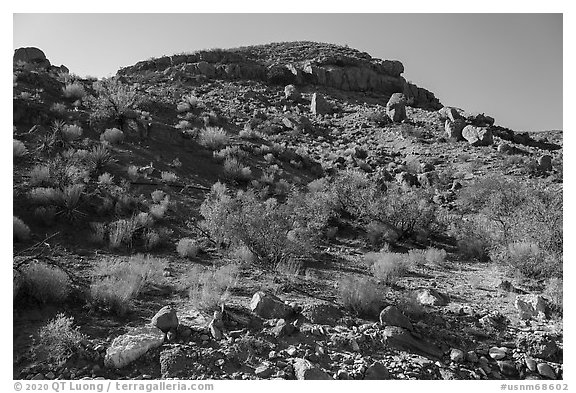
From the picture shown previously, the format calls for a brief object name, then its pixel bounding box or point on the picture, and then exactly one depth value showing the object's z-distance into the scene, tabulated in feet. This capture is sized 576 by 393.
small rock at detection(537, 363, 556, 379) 16.67
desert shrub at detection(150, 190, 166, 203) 40.79
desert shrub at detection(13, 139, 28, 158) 39.37
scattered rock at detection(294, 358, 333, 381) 15.17
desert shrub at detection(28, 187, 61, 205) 32.99
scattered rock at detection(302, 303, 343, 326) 19.56
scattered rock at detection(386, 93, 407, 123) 87.10
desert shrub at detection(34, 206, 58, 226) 31.27
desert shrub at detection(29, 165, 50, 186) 35.72
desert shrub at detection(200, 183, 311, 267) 29.55
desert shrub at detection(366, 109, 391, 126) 86.26
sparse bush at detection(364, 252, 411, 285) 26.94
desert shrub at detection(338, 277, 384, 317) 20.74
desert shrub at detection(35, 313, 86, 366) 15.14
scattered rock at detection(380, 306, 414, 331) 19.24
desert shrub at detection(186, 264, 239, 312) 20.08
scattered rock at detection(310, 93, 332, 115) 92.69
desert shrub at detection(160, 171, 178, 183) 46.11
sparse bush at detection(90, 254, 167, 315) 19.69
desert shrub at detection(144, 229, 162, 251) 31.71
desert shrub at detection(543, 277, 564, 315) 21.07
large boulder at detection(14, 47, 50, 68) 82.99
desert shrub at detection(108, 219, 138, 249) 30.63
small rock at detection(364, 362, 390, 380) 15.78
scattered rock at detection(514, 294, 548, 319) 20.92
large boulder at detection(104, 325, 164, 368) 15.17
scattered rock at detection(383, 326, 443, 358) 17.62
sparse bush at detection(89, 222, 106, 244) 30.55
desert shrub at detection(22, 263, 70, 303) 19.34
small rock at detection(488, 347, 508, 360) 17.48
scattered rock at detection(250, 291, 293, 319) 19.54
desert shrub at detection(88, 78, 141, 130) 55.83
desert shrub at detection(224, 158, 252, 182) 53.37
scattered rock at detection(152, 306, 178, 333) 17.54
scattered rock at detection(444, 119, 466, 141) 75.05
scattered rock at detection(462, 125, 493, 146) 70.77
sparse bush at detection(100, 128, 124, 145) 51.03
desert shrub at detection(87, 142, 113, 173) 43.10
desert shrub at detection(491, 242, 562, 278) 26.66
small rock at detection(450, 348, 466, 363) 17.16
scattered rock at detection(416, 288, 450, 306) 22.84
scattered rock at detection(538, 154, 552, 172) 58.75
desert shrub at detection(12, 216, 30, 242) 27.76
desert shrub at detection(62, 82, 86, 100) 61.16
